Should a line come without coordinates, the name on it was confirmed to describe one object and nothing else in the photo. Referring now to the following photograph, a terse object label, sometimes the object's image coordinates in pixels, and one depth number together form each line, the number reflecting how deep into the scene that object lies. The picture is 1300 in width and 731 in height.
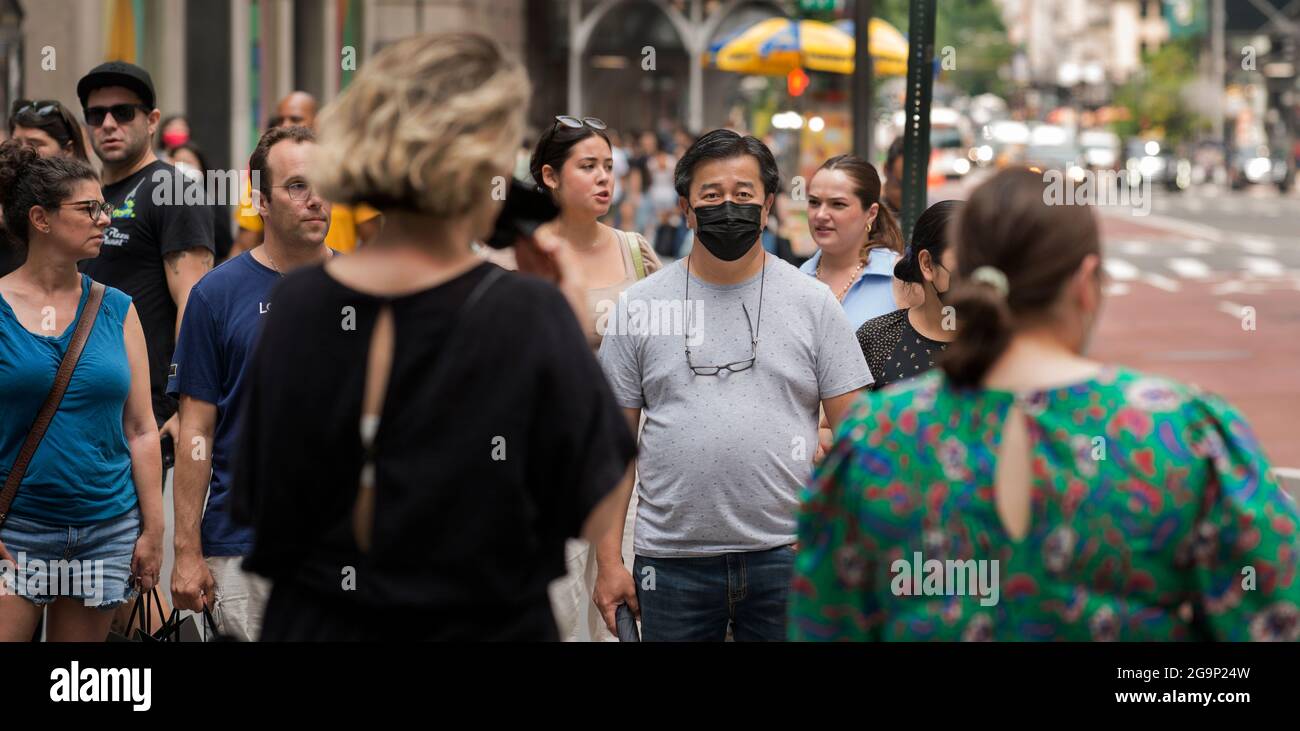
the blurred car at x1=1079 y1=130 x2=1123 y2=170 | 67.19
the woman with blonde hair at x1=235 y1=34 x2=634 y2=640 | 2.67
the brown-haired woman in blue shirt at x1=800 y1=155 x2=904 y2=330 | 6.59
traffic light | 18.14
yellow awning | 18.59
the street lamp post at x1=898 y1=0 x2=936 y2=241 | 7.50
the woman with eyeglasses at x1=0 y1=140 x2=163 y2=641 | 5.16
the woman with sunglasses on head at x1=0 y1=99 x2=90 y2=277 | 7.24
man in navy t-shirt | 5.02
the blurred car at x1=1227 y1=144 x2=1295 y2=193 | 60.59
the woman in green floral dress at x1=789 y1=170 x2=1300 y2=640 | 2.61
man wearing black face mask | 4.75
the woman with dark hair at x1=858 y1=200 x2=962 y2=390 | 5.21
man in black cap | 6.38
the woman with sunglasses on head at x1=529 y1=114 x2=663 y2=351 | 6.25
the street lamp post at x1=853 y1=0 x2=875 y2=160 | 10.22
